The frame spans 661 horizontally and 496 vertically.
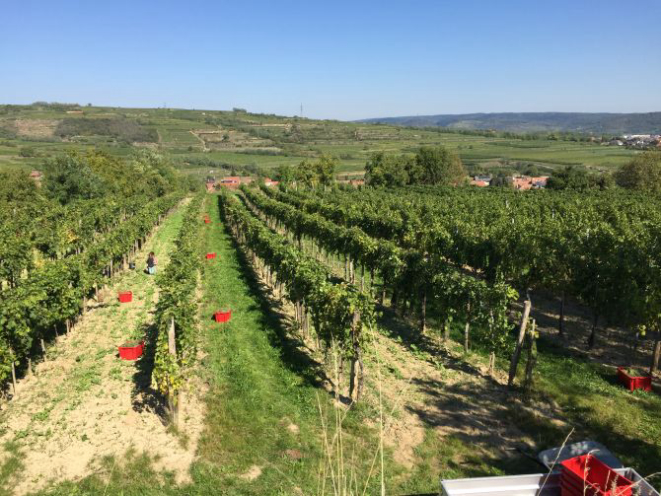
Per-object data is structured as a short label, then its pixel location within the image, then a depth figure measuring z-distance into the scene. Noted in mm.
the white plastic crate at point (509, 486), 4973
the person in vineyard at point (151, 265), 21562
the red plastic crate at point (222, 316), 14984
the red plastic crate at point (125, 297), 17297
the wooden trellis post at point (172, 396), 9305
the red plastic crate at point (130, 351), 12188
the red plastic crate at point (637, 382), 11016
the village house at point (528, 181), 77875
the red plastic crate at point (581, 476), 4977
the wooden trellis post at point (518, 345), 10789
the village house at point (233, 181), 84712
